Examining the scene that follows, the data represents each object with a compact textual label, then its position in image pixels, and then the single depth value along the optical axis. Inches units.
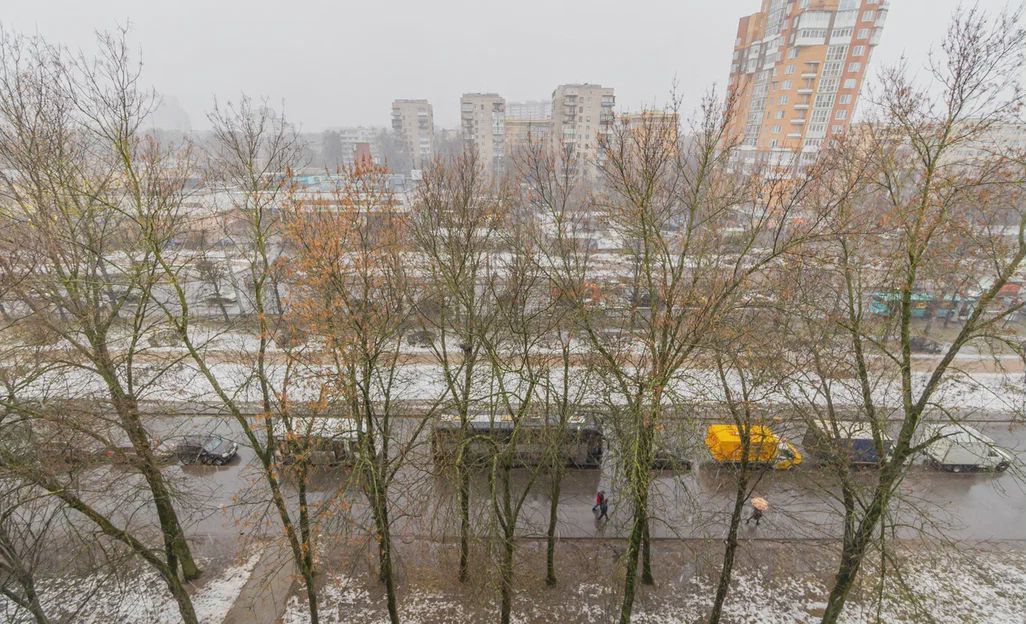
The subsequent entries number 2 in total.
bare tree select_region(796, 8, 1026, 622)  245.9
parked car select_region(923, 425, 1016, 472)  541.6
